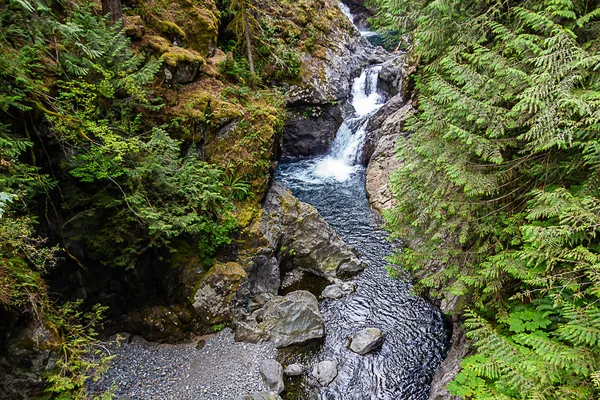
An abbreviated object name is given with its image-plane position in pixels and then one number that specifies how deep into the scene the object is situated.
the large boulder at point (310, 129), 20.06
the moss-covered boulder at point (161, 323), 8.55
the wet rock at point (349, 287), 10.57
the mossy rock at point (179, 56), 10.10
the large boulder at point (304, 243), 11.12
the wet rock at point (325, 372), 7.75
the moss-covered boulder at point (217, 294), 8.81
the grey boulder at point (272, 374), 7.50
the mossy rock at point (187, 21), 10.67
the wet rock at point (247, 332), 8.59
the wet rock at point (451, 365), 6.30
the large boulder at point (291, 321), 8.68
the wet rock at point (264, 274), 9.78
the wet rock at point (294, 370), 7.86
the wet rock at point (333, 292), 10.38
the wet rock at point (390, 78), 20.98
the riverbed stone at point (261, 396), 7.01
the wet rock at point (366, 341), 8.47
